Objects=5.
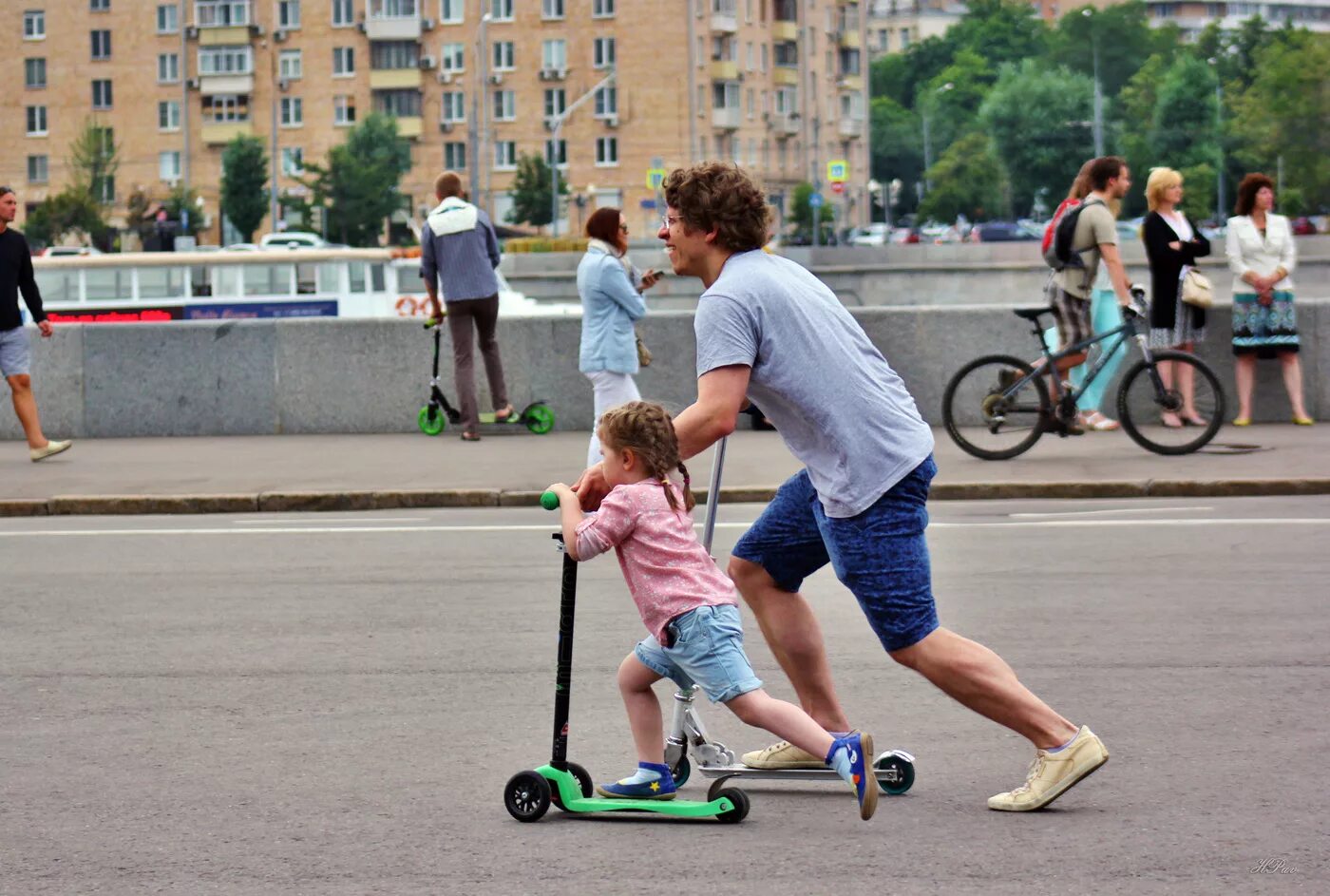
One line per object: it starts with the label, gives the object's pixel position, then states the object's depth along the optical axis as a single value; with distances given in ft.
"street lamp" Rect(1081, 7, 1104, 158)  351.48
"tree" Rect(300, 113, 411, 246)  306.14
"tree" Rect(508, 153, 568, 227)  315.78
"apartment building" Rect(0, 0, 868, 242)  342.64
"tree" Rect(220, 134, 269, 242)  319.47
